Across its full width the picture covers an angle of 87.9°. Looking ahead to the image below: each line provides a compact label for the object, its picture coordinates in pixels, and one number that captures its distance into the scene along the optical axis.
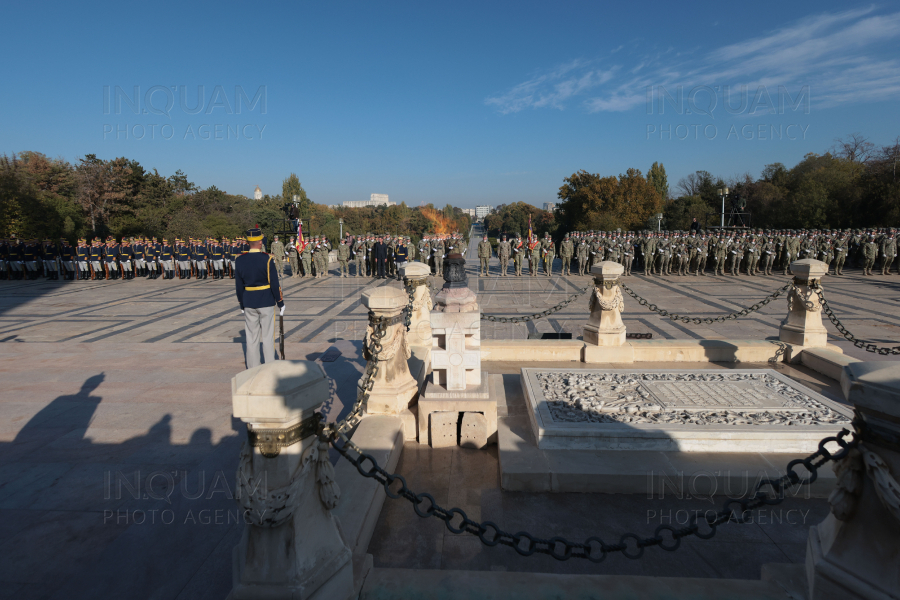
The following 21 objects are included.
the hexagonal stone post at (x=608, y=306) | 6.36
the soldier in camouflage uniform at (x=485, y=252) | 21.75
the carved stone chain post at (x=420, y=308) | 6.35
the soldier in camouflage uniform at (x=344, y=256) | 22.44
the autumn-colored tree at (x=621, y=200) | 37.44
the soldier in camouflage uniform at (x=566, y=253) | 22.03
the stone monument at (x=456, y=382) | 4.00
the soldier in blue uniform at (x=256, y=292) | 6.02
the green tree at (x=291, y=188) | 64.75
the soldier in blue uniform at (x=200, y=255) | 20.03
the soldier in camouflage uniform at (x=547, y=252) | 21.16
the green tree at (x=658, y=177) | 59.41
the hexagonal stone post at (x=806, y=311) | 6.18
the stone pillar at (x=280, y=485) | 1.85
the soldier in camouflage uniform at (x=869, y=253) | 18.50
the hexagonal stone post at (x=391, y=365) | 4.14
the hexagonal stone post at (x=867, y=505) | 1.71
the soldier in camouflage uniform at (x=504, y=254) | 22.02
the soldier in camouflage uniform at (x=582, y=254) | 21.12
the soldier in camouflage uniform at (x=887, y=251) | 18.44
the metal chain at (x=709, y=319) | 6.66
